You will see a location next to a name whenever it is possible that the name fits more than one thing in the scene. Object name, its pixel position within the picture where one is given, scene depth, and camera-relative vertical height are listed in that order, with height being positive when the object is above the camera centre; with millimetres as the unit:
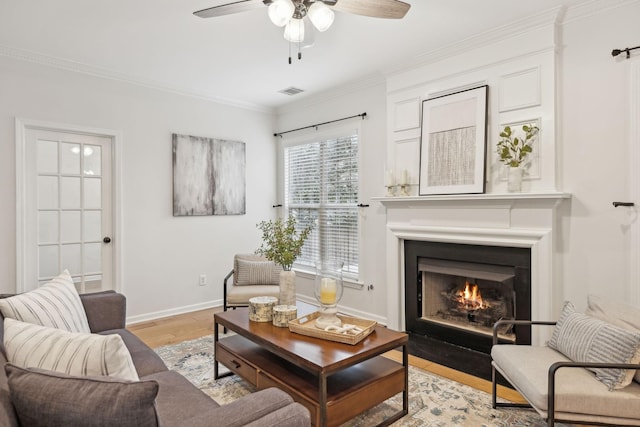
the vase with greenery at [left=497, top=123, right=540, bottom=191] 2885 +468
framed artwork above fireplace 3174 +595
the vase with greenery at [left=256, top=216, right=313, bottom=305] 2627 -306
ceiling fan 2002 +1127
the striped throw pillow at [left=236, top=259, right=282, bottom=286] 4078 -674
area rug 2230 -1237
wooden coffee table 1932 -955
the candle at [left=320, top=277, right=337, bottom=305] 2354 -504
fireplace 3014 -814
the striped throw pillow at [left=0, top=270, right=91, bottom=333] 1765 -476
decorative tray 2178 -721
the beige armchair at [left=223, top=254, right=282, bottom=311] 3941 -692
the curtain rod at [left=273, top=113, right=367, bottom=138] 4219 +1082
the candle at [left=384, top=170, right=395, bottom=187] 3748 +312
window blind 4453 +200
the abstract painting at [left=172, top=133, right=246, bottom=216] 4516 +434
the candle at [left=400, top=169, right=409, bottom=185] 3713 +318
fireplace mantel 2811 -136
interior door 3631 +20
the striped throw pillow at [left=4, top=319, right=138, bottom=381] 1226 -473
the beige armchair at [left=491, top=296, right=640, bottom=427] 1723 -819
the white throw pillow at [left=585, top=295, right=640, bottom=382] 1938 -553
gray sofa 1190 -679
